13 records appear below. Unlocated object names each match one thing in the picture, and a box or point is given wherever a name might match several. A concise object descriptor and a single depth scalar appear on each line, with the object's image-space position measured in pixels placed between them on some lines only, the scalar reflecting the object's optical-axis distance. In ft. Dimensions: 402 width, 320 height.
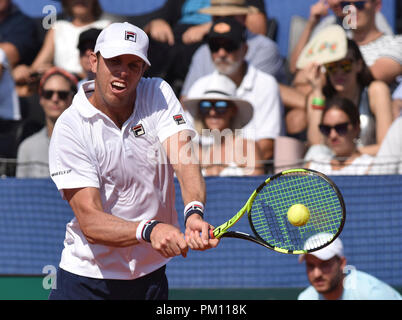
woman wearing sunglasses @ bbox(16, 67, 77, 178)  45.09
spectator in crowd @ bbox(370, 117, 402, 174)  41.88
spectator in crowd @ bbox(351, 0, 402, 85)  46.44
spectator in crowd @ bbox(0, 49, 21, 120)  48.96
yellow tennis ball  26.81
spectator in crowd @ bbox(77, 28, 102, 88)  46.93
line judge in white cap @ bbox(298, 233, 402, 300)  38.09
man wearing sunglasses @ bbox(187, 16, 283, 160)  45.19
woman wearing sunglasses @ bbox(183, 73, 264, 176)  42.68
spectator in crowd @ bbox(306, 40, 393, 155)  44.27
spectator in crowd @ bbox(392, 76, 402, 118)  44.39
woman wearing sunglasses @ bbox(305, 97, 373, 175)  42.16
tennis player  26.48
